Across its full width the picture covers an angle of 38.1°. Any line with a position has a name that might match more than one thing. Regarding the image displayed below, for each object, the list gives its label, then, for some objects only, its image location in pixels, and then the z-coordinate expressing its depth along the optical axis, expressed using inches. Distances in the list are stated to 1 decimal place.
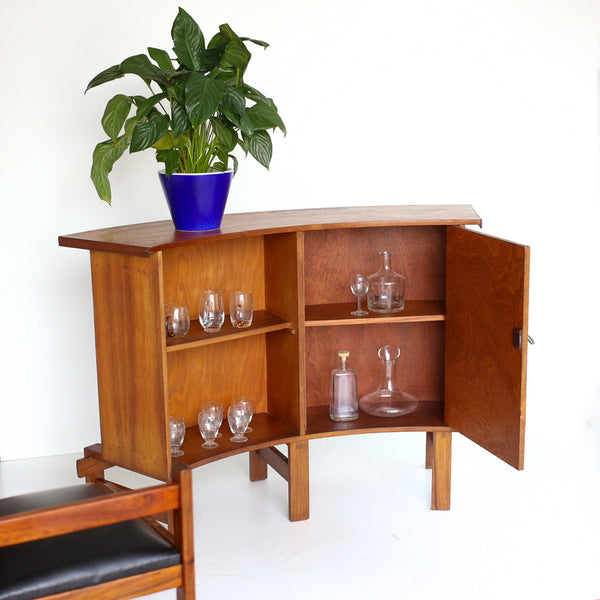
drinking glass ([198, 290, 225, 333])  123.8
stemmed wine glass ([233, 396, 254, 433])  129.6
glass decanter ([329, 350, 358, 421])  136.5
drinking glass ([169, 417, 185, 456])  124.6
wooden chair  73.0
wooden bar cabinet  112.9
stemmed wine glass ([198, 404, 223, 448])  127.3
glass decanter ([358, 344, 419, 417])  139.2
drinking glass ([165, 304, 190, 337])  119.9
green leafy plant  110.9
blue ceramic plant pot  116.4
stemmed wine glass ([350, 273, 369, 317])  133.3
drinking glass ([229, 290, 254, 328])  125.6
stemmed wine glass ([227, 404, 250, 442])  129.1
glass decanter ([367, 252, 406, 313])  133.2
